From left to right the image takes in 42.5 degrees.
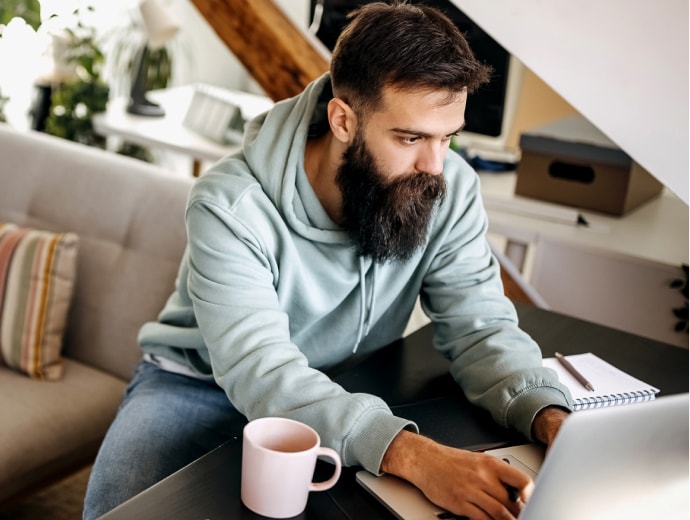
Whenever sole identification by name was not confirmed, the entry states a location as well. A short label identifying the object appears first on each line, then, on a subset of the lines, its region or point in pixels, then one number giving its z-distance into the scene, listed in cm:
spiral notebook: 129
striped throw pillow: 189
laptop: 78
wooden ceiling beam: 215
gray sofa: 181
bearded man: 118
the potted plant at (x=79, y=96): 311
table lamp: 298
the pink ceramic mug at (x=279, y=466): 92
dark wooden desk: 96
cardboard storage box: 237
